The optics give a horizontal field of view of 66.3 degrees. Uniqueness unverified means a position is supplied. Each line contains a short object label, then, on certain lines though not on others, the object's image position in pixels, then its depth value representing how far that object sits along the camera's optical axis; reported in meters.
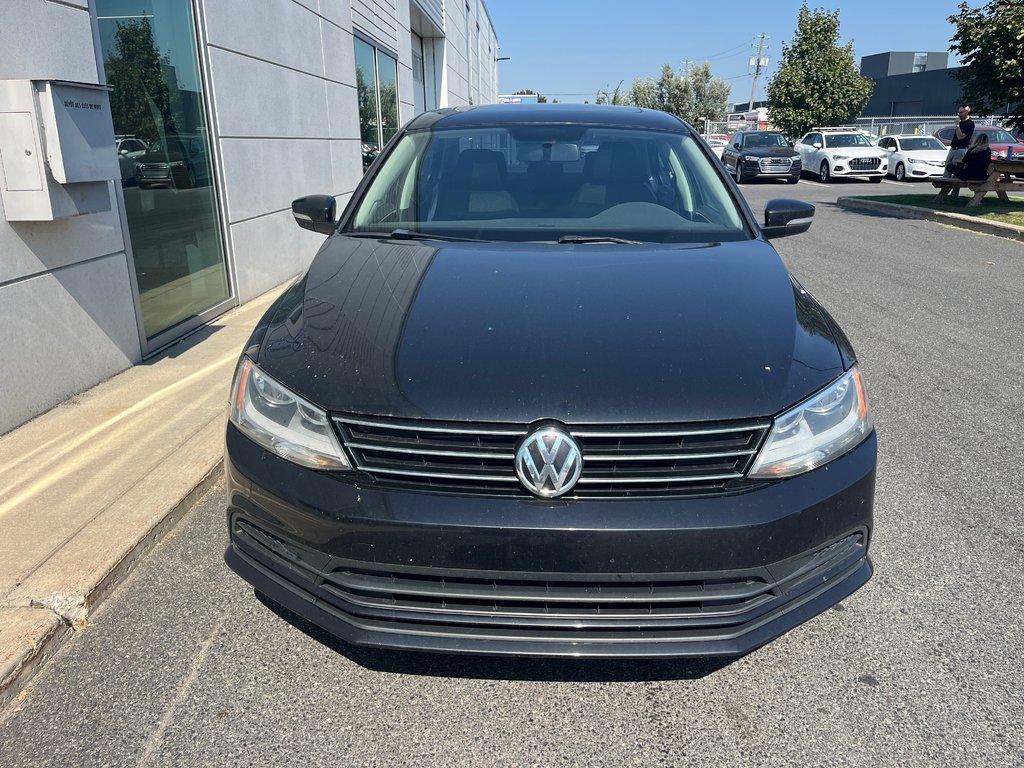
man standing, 15.38
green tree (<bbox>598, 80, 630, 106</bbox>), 76.31
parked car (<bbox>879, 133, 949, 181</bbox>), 24.03
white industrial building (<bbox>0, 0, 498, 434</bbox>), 4.13
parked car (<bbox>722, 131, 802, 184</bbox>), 25.22
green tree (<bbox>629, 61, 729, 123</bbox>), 71.88
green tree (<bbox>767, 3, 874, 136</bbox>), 33.31
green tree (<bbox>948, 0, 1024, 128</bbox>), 12.74
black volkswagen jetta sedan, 1.97
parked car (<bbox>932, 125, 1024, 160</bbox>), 23.98
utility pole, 75.00
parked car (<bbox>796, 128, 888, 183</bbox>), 24.69
